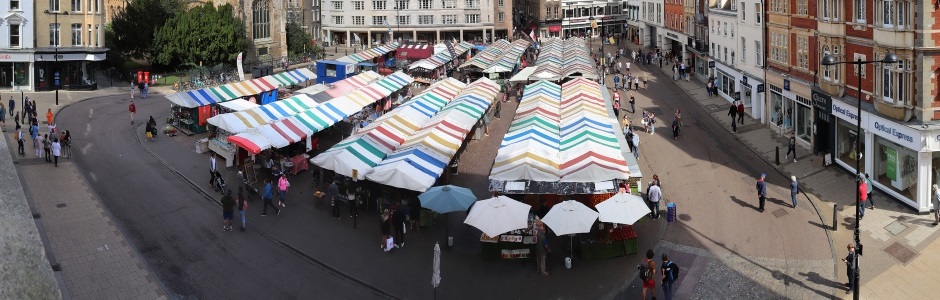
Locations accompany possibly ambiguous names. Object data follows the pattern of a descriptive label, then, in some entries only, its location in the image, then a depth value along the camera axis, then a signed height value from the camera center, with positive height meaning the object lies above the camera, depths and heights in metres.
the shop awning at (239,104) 38.91 +0.00
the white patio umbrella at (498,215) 20.92 -3.04
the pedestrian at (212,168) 28.95 -2.30
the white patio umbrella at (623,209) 21.36 -2.97
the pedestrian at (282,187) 26.81 -2.78
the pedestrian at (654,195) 24.95 -3.01
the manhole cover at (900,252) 21.77 -4.33
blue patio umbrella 22.91 -2.82
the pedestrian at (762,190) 25.91 -3.00
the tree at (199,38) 64.31 +5.43
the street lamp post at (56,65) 53.56 +2.85
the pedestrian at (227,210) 23.70 -3.15
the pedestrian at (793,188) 26.28 -2.99
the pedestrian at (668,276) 18.58 -4.11
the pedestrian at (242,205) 24.11 -3.02
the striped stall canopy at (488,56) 61.07 +3.63
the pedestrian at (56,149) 31.72 -1.67
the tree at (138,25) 65.38 +6.59
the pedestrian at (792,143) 33.03 -1.93
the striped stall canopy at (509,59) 58.44 +3.25
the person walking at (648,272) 18.73 -4.06
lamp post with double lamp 18.22 +0.78
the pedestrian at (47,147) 32.50 -1.63
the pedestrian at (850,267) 19.11 -4.12
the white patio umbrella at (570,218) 20.72 -3.09
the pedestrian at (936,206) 24.16 -3.37
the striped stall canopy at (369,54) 65.12 +4.22
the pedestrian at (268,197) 25.83 -3.01
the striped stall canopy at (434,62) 61.36 +3.15
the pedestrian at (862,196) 24.84 -3.10
